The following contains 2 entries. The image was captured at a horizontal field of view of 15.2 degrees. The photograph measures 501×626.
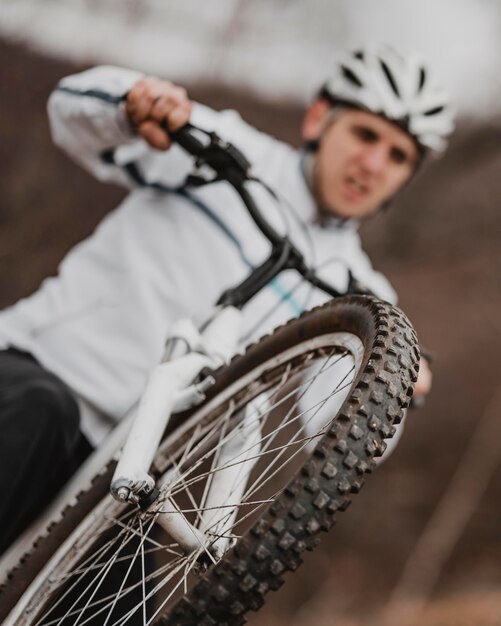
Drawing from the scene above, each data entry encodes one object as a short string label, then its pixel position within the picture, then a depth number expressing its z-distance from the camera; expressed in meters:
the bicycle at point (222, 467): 1.99
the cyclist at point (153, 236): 2.38
